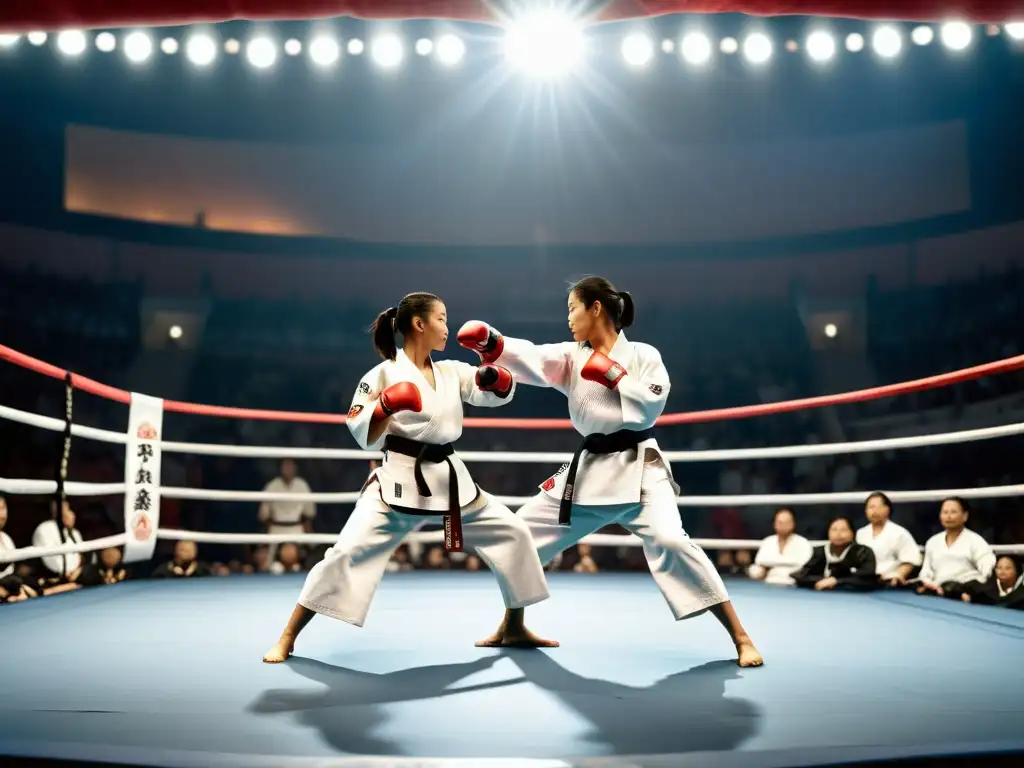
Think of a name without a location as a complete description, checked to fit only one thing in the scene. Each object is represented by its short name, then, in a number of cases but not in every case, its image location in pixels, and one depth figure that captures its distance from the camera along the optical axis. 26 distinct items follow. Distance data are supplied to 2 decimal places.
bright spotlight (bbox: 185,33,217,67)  6.04
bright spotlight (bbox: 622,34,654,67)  6.11
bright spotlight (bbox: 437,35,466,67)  6.12
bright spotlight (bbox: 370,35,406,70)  6.06
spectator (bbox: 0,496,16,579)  3.74
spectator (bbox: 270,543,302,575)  5.73
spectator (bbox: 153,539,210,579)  4.48
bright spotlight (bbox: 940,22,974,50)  5.96
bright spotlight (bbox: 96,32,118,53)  5.90
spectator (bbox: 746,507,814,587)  4.55
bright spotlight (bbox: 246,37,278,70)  6.04
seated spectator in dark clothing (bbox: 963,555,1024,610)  3.13
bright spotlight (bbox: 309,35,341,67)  6.02
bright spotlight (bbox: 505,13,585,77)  6.66
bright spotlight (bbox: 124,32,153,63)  5.78
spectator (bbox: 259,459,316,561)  5.66
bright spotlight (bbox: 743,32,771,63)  5.94
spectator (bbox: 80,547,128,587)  3.85
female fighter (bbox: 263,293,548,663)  2.24
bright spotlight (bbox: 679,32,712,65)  5.90
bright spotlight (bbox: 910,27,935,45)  6.02
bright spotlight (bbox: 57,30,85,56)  5.52
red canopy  3.11
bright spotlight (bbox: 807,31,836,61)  5.85
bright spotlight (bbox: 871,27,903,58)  5.91
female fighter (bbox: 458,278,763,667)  2.24
